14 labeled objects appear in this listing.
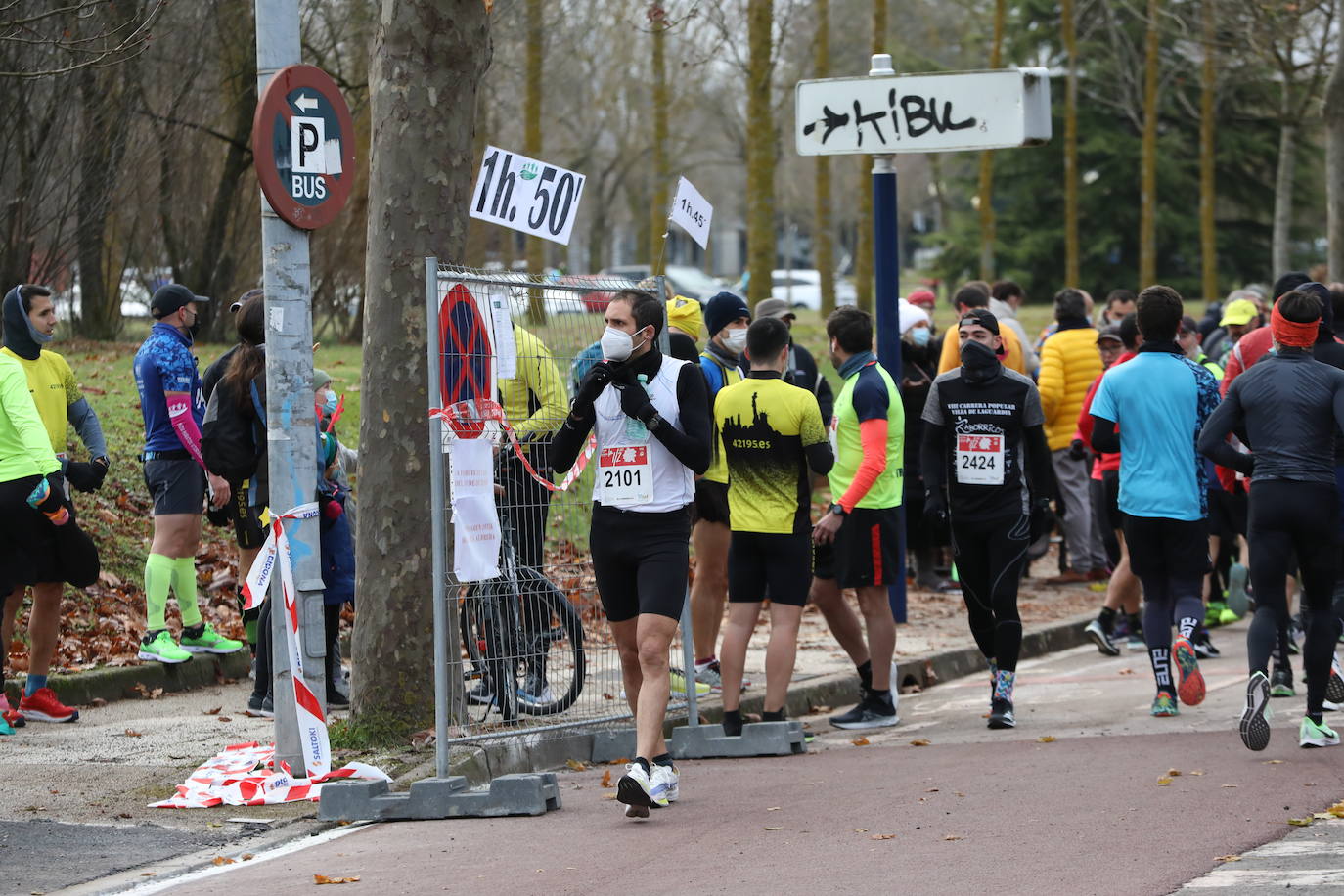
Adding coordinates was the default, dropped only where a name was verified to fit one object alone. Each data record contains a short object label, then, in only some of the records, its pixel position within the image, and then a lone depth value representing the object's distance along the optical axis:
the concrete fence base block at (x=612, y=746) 17.36
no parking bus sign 14.79
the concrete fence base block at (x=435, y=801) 14.42
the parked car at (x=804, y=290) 117.43
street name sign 21.03
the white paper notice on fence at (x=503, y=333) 15.27
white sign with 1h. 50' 15.65
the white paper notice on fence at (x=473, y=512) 14.79
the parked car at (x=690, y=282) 108.37
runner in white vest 14.51
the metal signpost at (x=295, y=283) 15.07
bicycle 15.74
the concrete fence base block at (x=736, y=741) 17.24
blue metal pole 22.58
